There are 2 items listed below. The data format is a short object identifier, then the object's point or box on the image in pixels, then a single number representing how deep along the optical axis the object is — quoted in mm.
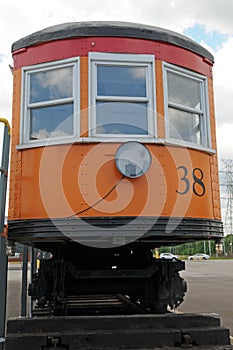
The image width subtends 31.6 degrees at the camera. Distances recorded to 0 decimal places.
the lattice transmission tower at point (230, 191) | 70875
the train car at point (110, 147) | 4457
